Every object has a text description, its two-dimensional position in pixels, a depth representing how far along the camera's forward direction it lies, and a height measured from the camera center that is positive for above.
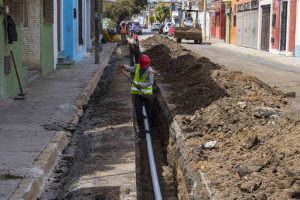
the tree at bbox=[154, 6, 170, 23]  114.00 +2.92
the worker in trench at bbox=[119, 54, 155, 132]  11.97 -1.09
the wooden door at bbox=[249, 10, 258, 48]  42.16 -0.03
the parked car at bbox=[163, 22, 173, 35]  69.12 -0.03
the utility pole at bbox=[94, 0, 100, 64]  23.86 -0.39
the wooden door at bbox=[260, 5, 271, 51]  38.59 -0.03
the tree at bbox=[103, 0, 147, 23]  76.19 +2.47
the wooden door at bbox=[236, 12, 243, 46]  47.16 -0.03
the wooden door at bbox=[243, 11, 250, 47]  44.55 -0.07
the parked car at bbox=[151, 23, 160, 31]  95.84 +0.05
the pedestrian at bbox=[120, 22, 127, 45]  41.82 -0.31
